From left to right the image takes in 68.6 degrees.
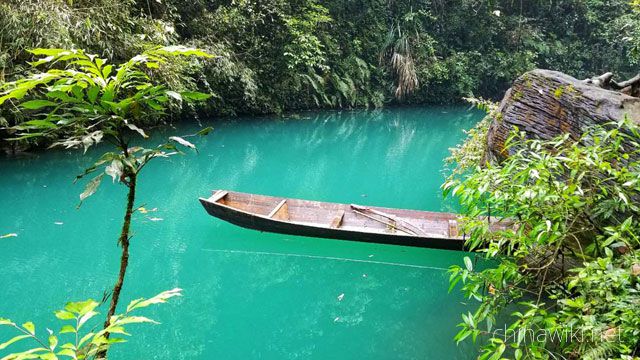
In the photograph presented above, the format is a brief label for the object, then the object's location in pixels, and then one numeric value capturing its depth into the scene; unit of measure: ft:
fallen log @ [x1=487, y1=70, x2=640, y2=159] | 8.93
